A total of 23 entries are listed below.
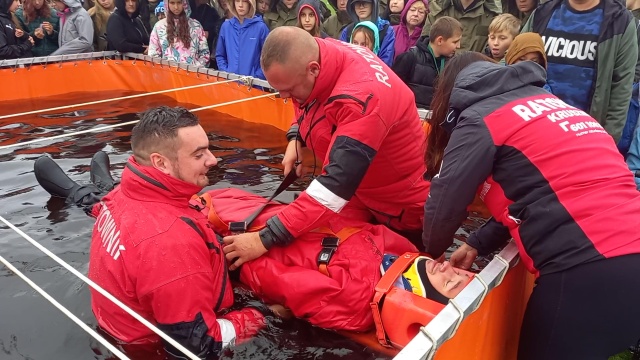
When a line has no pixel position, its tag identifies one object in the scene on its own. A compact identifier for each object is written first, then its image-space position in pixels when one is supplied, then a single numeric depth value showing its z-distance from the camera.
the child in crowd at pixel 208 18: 8.49
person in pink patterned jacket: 7.59
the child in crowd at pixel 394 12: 7.16
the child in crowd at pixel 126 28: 8.24
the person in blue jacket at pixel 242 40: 7.04
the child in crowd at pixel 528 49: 4.14
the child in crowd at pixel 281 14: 7.48
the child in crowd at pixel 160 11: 8.49
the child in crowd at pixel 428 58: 5.27
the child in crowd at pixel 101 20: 9.05
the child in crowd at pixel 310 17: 6.47
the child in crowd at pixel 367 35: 5.96
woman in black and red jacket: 1.97
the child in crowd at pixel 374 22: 6.34
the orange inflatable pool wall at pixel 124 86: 6.52
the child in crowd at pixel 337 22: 7.32
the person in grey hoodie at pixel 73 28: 8.37
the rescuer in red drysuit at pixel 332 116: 2.78
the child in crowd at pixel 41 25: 8.39
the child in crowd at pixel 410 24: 6.27
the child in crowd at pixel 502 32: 5.24
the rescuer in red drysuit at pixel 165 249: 2.34
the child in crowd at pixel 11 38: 7.97
